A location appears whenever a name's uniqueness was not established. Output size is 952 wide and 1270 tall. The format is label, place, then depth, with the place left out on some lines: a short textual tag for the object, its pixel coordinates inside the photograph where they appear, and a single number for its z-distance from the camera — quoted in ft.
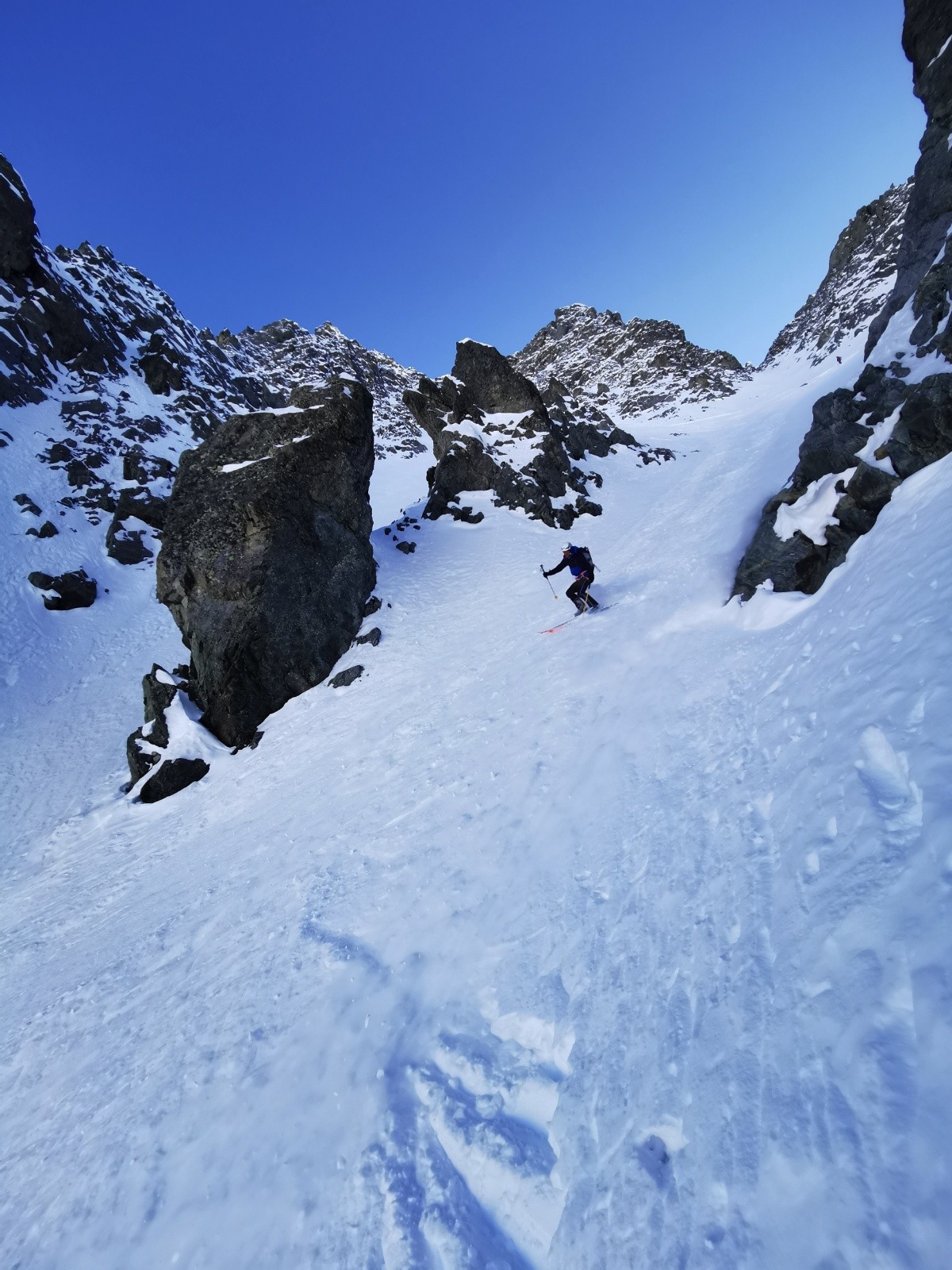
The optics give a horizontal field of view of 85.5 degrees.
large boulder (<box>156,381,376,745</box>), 53.11
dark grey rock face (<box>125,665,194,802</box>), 46.98
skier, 45.91
